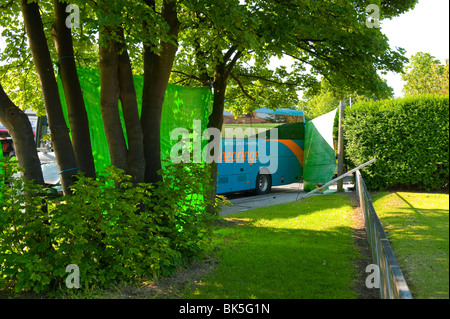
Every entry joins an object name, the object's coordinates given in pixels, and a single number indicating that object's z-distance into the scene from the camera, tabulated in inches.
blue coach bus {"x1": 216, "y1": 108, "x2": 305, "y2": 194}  620.4
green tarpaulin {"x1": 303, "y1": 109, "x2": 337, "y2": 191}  591.4
